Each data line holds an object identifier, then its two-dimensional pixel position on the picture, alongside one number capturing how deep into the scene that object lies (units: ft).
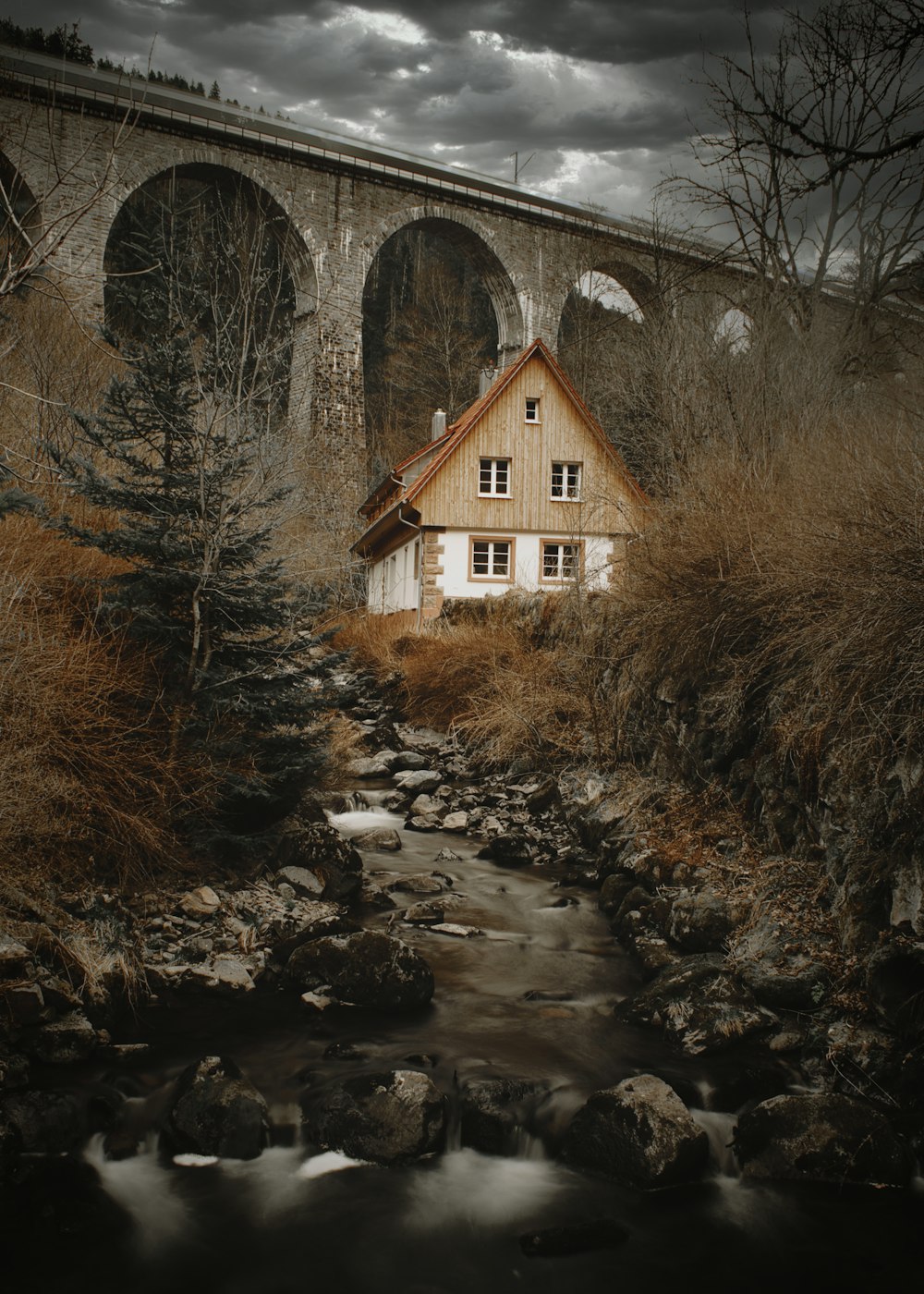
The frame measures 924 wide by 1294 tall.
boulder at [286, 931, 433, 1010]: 21.61
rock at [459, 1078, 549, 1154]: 17.21
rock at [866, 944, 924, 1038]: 17.11
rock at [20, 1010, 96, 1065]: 17.74
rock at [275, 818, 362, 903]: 28.09
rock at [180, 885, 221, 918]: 23.94
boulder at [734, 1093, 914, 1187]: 15.28
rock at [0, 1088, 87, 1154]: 15.78
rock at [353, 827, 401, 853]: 34.12
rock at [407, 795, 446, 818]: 38.37
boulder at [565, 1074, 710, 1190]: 15.84
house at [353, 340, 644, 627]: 72.69
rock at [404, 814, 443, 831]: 37.24
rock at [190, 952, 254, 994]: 21.59
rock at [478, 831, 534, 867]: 33.14
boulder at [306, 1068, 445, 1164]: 16.61
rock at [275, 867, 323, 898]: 27.09
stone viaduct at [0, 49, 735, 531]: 85.30
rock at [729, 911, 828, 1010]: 19.72
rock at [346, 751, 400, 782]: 44.16
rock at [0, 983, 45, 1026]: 17.56
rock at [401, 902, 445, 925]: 27.30
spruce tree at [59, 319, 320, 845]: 26.27
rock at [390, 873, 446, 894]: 29.84
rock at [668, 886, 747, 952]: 22.94
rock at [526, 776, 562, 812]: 37.73
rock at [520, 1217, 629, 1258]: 14.61
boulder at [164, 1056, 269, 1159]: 16.65
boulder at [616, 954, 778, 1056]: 19.53
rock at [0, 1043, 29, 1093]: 16.55
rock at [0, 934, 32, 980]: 17.98
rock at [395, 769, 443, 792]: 41.47
